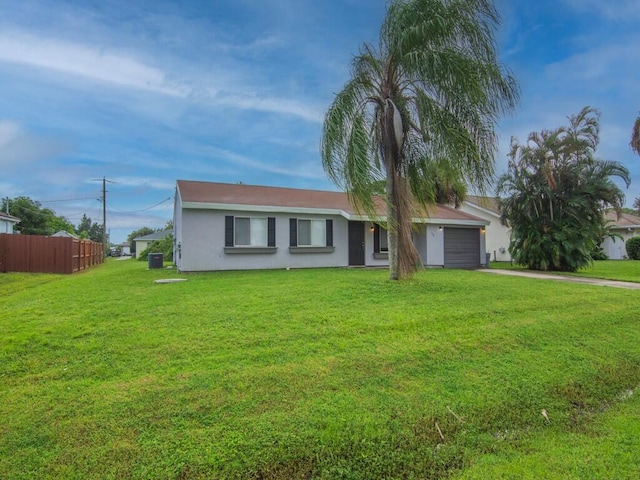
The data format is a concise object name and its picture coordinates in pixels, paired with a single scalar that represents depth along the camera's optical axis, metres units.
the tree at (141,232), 60.94
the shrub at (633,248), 25.62
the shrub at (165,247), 27.30
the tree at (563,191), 14.76
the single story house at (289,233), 12.88
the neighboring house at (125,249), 64.56
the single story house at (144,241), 43.12
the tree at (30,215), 41.66
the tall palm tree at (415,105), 7.58
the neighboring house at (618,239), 27.09
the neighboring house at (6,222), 25.39
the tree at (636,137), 14.62
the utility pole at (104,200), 35.51
